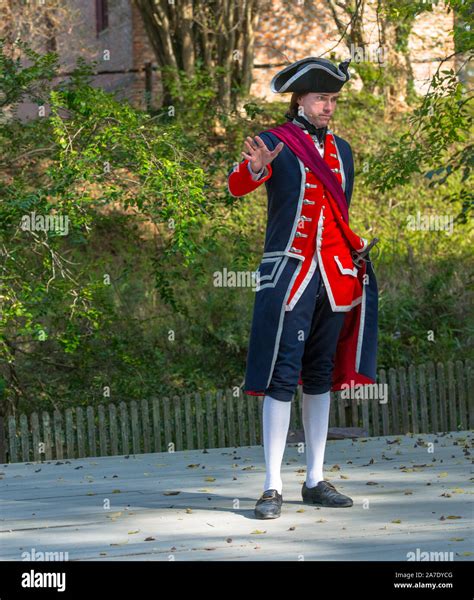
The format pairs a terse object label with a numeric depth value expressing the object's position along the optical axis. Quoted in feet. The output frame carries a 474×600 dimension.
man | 34.04
